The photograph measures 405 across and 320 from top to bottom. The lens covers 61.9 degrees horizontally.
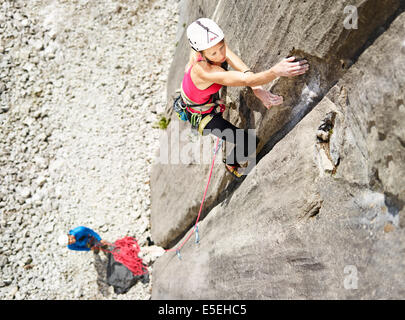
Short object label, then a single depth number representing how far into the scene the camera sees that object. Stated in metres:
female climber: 3.13
